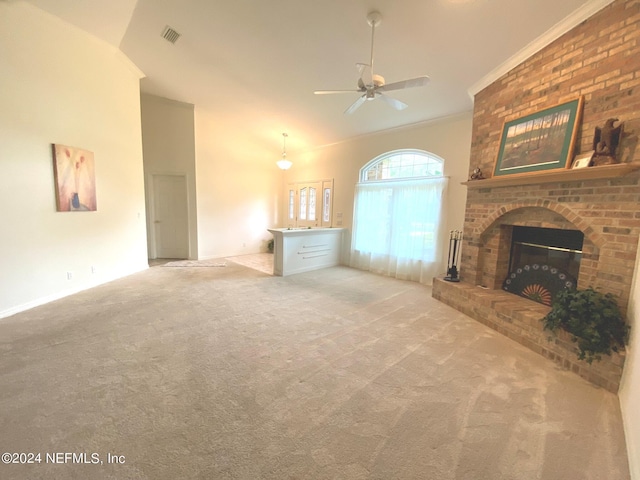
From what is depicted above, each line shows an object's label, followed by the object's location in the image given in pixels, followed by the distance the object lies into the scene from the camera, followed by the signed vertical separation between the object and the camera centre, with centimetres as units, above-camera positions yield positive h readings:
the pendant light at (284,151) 614 +154
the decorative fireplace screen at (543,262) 282 -53
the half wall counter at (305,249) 520 -88
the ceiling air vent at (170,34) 374 +246
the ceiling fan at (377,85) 254 +127
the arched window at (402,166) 479 +92
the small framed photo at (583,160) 231 +54
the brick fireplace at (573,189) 213 +30
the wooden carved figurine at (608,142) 217 +65
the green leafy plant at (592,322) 202 -82
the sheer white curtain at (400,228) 472 -33
